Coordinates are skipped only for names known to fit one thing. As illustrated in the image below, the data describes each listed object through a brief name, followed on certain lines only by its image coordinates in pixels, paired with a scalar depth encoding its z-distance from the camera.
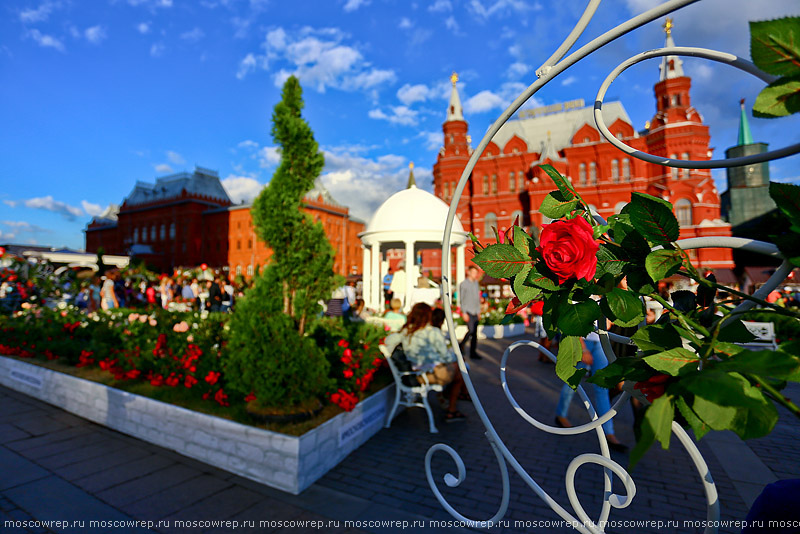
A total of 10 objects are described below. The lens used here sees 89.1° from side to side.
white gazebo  12.16
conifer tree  4.71
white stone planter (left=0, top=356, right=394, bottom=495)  3.46
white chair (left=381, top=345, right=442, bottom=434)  4.97
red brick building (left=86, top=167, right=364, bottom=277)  48.94
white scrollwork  0.93
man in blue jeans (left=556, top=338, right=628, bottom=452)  4.26
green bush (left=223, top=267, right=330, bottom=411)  3.97
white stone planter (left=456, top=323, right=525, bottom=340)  13.34
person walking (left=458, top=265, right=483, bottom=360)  8.76
